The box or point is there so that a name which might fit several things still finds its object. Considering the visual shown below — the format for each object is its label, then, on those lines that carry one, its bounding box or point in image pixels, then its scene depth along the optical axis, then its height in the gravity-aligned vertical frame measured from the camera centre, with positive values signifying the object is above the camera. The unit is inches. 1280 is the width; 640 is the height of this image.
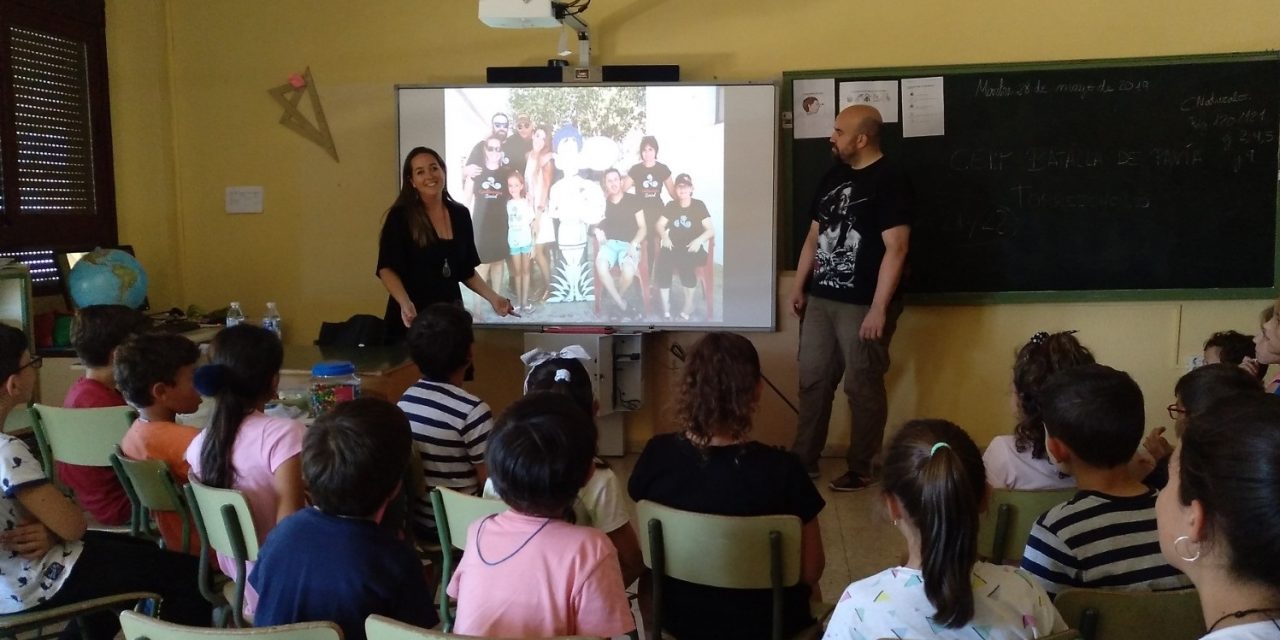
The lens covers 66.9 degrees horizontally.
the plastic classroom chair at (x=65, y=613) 76.9 -30.0
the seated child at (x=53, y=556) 76.0 -26.6
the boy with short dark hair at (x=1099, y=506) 66.6 -18.8
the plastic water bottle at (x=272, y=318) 159.0 -13.4
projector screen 176.4 +8.1
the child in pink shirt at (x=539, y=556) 59.0 -19.5
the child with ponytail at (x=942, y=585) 53.0 -19.5
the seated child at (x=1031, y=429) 85.7 -17.0
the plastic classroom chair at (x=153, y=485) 84.7 -21.7
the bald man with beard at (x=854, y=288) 158.6 -8.5
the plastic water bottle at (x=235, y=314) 169.6 -12.8
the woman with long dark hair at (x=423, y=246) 154.6 -0.9
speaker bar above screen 175.0 +30.1
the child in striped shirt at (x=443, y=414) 92.9 -16.8
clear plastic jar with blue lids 105.6 -16.4
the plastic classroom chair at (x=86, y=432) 95.2 -18.8
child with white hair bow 77.0 -21.3
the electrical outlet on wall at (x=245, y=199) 194.7 +8.5
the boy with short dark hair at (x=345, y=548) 61.2 -19.7
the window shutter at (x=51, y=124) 162.7 +20.7
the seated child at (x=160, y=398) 90.4 -14.8
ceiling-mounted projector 156.1 +36.8
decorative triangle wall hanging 190.9 +25.1
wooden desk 123.9 -16.8
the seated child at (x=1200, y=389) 83.9 -13.5
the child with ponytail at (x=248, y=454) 81.6 -17.9
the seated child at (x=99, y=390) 101.7 -15.9
